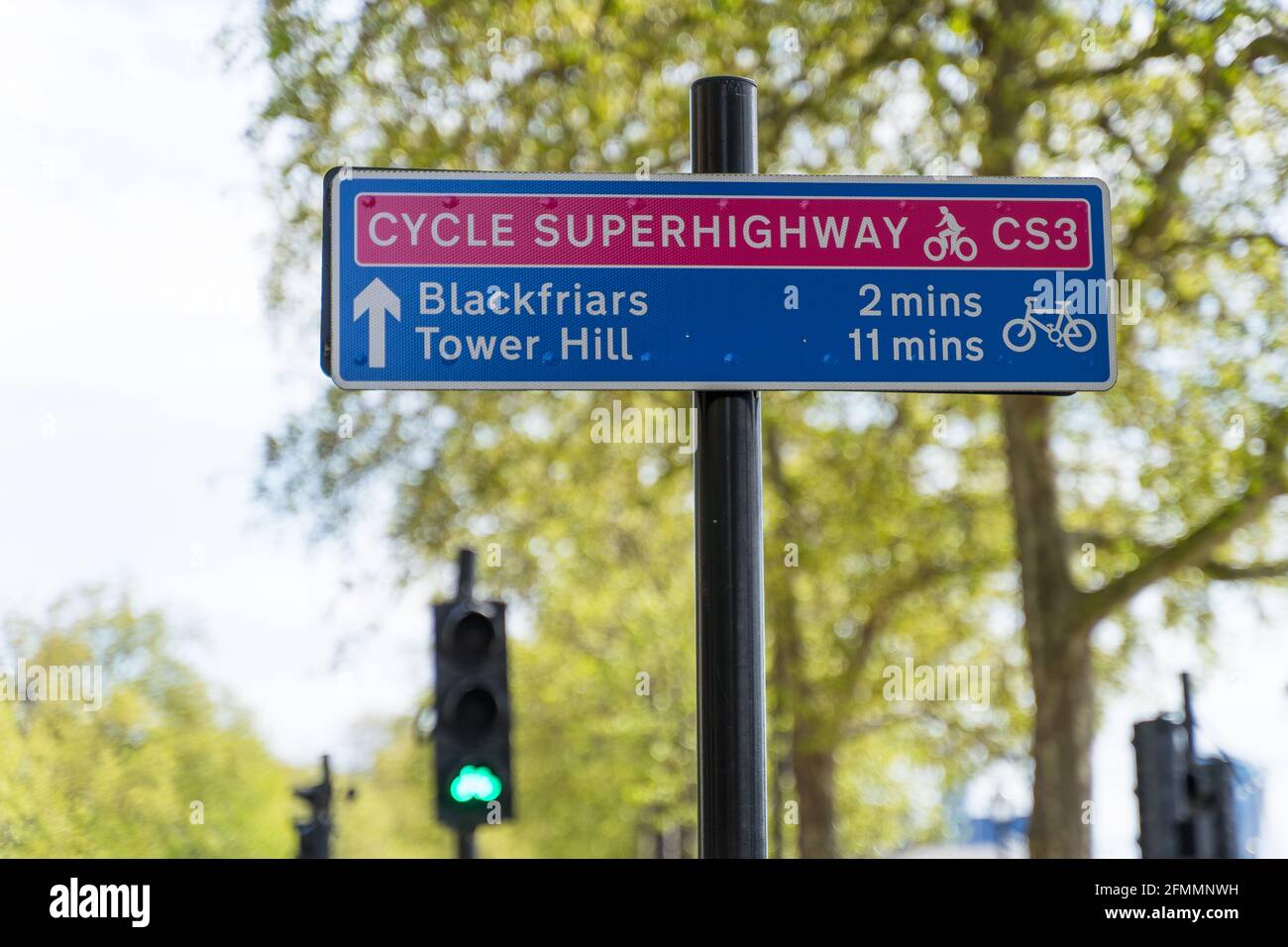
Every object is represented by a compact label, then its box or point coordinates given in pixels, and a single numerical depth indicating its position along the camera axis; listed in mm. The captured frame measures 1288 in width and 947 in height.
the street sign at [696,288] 2840
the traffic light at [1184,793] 7148
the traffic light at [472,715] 6711
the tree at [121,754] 11055
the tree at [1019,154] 11461
